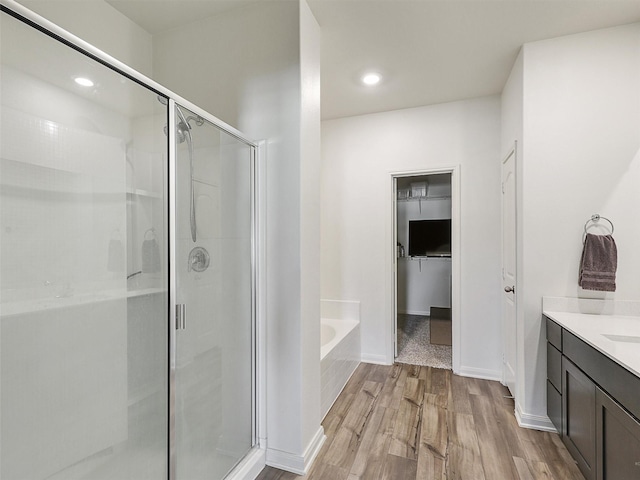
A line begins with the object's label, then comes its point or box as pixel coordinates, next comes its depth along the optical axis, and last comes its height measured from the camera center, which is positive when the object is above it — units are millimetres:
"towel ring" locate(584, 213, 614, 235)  2154 +108
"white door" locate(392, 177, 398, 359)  3555 -182
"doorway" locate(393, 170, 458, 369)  5391 -236
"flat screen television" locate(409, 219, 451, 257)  5461 -15
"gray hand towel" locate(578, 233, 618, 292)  2068 -166
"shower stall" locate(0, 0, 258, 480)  962 -120
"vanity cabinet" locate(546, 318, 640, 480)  1319 -817
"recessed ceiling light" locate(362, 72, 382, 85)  2765 +1341
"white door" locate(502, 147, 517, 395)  2609 -268
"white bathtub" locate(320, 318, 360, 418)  2508 -1006
